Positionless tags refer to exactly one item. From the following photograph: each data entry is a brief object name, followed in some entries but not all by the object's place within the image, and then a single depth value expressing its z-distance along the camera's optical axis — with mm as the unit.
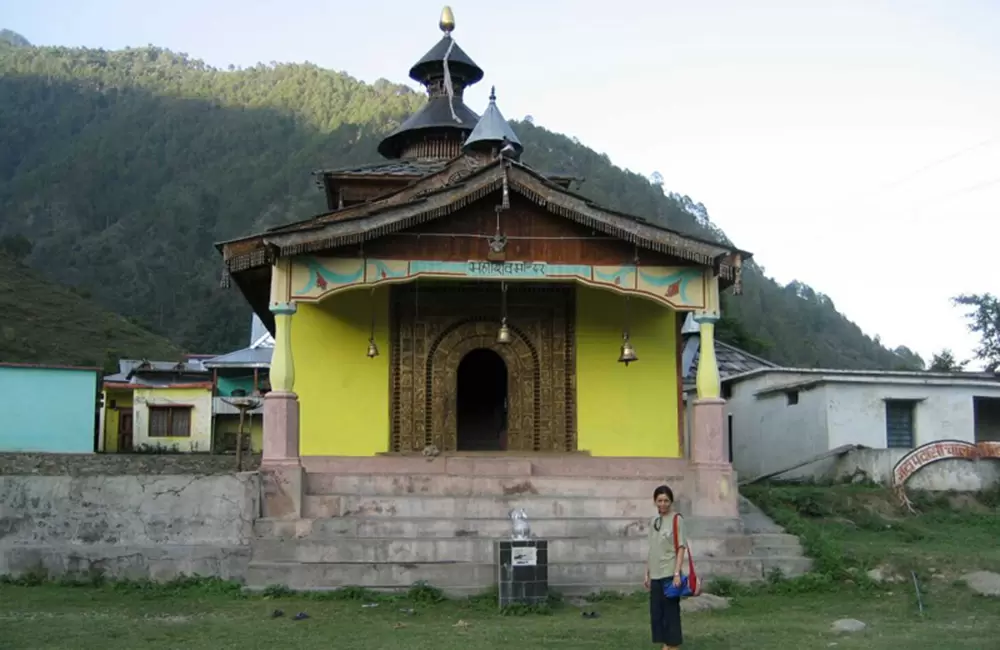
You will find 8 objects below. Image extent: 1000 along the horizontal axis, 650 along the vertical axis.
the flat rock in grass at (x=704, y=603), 11391
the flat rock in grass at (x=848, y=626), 10195
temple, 13961
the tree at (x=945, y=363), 36688
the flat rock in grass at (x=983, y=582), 12086
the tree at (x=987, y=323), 35719
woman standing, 8766
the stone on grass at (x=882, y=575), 12648
